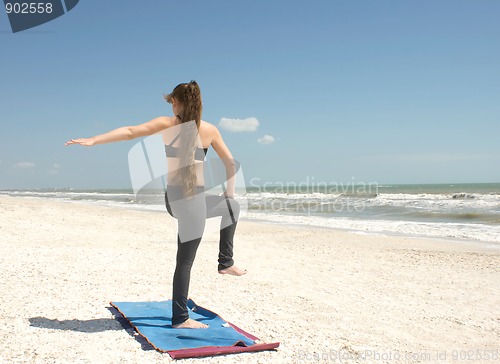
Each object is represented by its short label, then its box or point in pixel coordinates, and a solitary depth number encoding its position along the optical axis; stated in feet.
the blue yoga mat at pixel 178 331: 13.62
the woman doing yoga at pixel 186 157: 13.52
